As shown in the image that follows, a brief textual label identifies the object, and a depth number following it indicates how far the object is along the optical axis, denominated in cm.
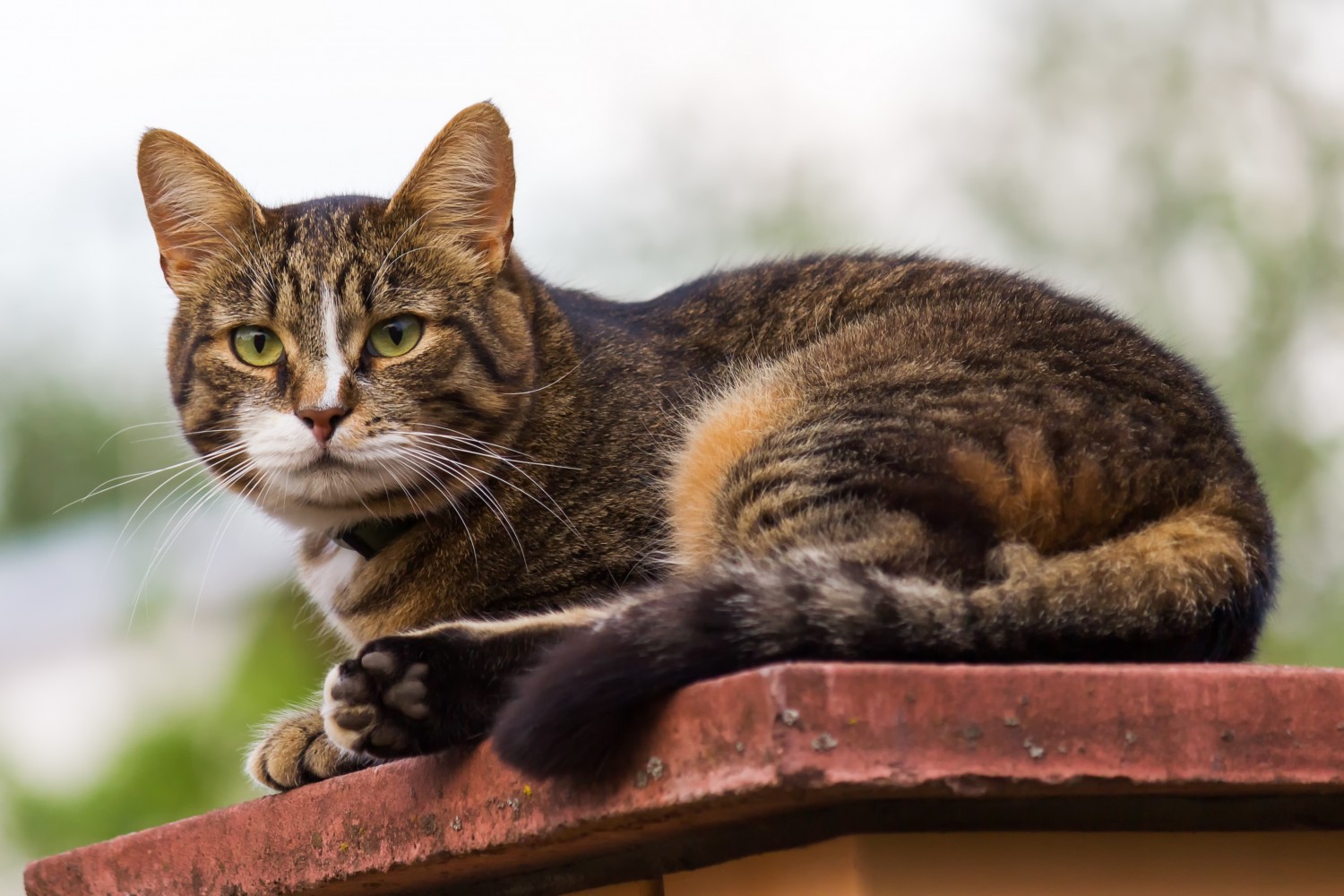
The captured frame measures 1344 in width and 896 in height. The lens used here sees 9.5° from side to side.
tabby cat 207
